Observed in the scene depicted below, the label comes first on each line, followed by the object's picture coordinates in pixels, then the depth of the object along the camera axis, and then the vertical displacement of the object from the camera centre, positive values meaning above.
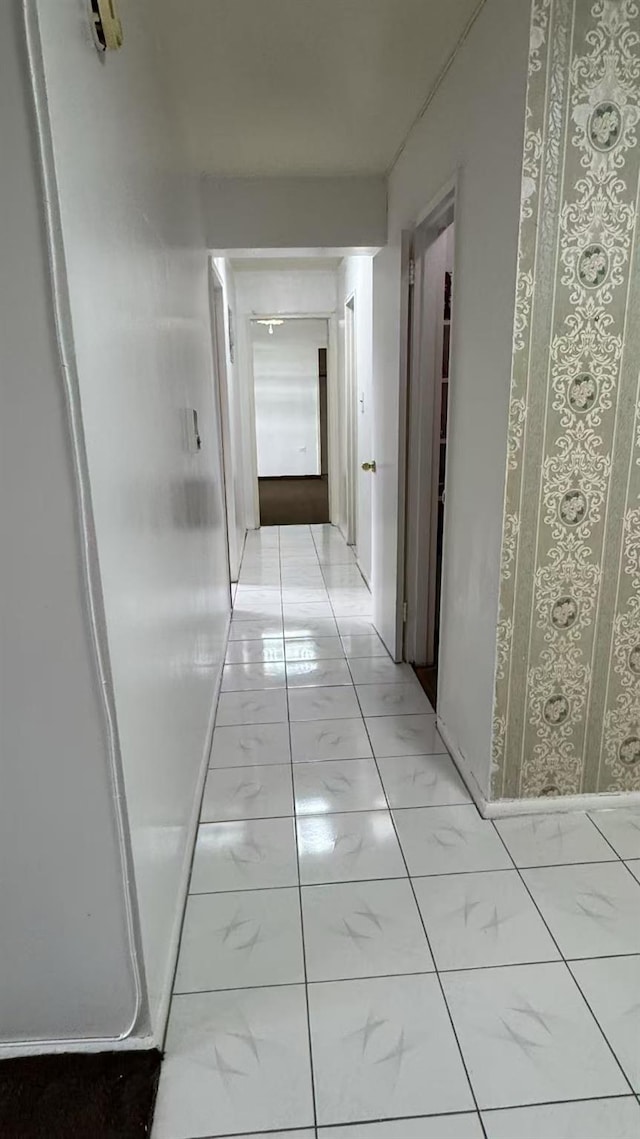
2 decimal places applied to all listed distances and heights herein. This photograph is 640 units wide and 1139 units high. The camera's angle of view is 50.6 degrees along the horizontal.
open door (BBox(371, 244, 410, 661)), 2.97 -0.21
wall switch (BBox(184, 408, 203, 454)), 2.29 -0.12
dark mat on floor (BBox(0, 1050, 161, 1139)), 1.27 -1.32
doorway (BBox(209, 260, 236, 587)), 3.56 -0.03
